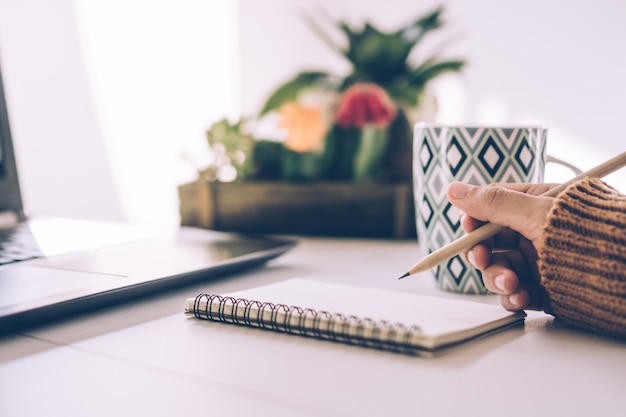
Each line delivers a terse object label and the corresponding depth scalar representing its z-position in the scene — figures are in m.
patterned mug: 0.55
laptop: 0.46
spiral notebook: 0.38
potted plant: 0.89
